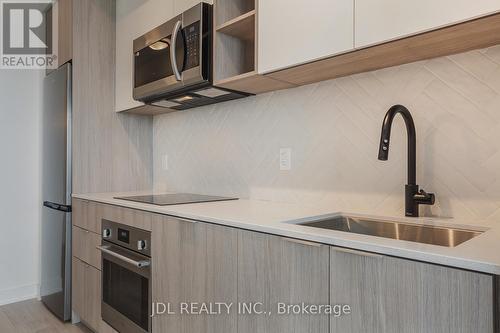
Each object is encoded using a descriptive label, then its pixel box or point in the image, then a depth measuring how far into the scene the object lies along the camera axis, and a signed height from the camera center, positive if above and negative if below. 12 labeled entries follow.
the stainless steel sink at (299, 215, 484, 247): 1.18 -0.23
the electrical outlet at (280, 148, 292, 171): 1.82 +0.04
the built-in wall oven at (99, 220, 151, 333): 1.71 -0.59
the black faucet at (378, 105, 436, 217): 1.28 -0.05
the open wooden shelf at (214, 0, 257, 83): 1.69 +0.65
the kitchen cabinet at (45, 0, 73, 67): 2.46 +1.02
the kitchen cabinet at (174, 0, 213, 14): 1.92 +0.89
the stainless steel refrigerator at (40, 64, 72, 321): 2.41 -0.20
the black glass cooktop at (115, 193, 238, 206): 1.83 -0.19
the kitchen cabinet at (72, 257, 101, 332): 2.12 -0.81
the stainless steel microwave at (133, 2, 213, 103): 1.74 +0.60
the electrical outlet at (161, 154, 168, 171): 2.69 +0.03
